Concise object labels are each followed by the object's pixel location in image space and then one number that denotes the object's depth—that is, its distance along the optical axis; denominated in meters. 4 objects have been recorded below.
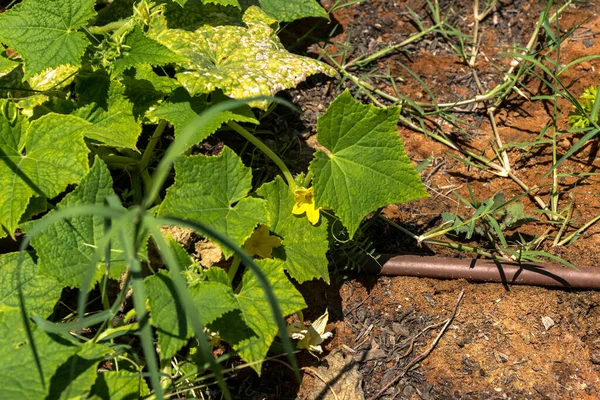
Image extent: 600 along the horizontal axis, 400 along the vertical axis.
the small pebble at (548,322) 2.53
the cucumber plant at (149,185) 1.88
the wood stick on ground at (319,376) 2.31
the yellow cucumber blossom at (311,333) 2.35
